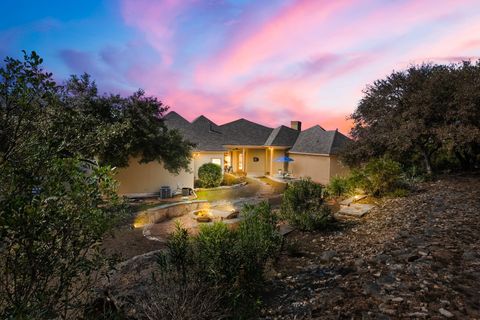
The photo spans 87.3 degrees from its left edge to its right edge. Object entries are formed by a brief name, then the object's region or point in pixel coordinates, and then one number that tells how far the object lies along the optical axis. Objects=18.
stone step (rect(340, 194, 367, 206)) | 9.31
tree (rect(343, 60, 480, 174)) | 10.72
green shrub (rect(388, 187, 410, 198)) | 9.32
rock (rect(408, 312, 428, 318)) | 2.83
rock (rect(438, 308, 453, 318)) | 2.78
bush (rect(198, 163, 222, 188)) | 20.23
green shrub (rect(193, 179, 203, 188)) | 20.44
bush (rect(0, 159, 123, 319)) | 1.84
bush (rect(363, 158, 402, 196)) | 9.70
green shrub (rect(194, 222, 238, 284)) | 3.88
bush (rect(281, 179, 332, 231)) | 6.96
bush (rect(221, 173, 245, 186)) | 21.84
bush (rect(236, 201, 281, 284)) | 4.09
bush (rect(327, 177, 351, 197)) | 11.24
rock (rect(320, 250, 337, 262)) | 5.03
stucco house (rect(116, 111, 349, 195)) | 17.23
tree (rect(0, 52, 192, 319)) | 1.91
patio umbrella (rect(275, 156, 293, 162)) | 26.50
